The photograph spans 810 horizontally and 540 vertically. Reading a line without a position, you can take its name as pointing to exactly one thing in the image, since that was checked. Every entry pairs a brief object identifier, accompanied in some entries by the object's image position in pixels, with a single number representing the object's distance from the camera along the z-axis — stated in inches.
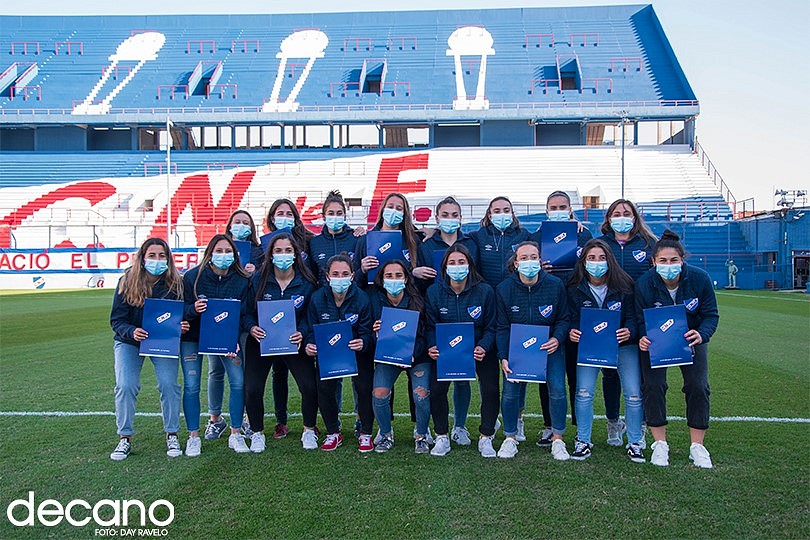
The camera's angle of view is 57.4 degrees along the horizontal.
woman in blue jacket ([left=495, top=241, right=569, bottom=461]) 211.5
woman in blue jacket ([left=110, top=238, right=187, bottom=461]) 213.3
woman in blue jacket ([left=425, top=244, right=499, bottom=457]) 214.5
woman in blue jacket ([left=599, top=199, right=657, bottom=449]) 225.3
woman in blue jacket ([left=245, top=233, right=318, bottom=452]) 222.5
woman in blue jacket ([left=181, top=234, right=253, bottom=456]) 217.9
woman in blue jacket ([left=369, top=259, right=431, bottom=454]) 218.2
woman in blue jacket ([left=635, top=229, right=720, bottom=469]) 203.8
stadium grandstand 1337.4
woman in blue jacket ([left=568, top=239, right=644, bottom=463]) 209.3
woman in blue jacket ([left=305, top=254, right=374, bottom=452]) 220.5
